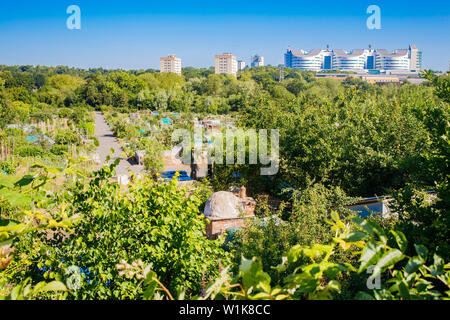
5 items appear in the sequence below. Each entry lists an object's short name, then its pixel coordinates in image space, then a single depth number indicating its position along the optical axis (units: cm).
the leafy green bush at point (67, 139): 2520
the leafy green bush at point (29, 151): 2107
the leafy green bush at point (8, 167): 1667
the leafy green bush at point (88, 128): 3094
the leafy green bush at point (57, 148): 2236
